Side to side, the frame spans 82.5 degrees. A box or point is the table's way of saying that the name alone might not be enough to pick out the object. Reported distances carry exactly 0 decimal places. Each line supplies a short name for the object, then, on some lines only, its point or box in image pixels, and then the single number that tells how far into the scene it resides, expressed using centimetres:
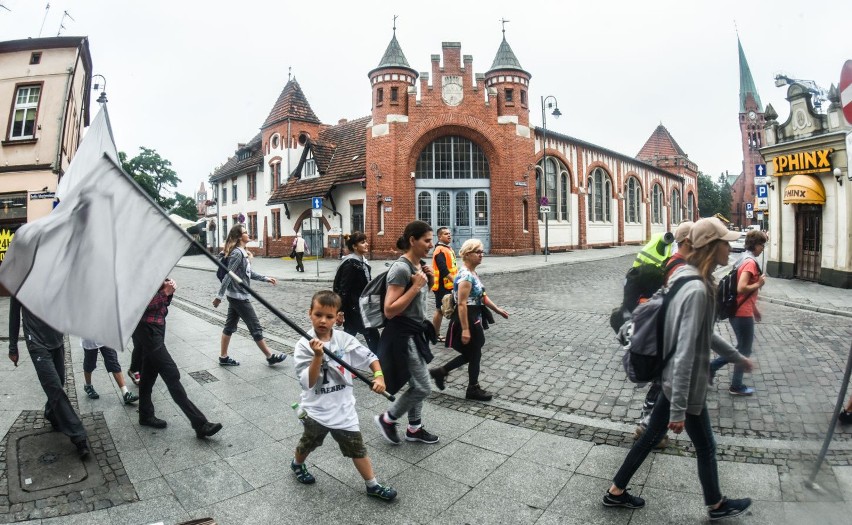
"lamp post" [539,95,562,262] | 2328
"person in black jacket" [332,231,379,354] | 571
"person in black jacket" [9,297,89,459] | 376
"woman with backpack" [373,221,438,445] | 377
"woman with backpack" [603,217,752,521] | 265
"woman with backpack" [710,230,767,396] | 492
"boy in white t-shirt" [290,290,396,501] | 306
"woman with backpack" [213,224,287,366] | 635
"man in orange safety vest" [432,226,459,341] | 749
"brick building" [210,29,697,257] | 2488
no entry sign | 312
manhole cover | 338
